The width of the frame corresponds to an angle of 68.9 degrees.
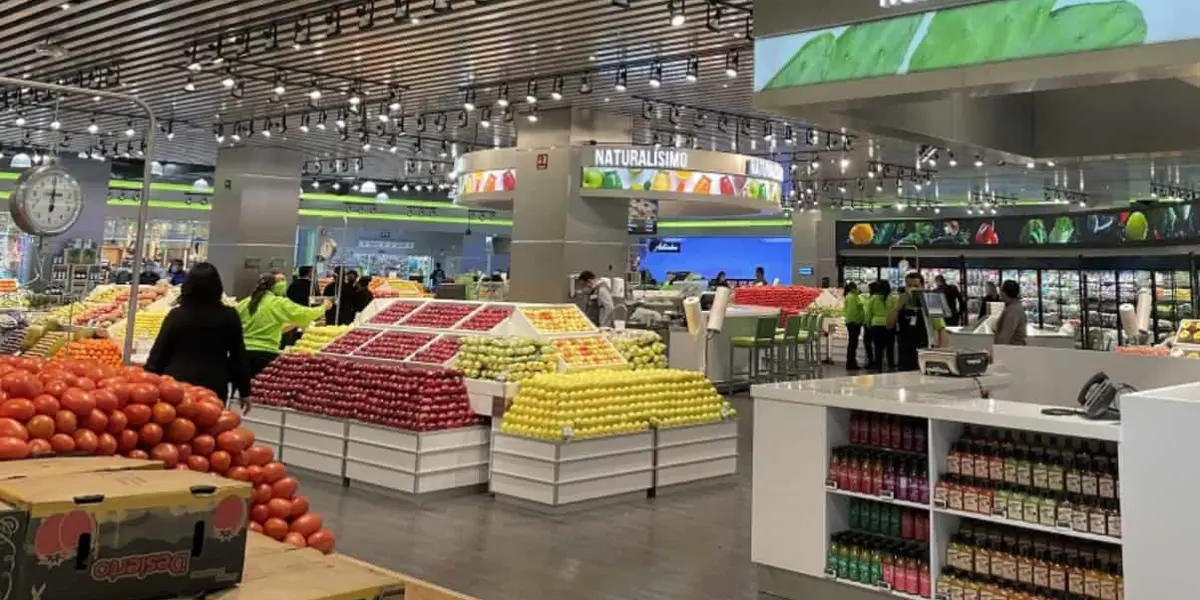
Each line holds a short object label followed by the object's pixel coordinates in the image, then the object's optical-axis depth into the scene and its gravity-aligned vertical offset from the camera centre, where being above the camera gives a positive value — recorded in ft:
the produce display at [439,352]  23.16 -0.15
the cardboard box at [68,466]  6.50 -1.05
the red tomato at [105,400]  8.54 -0.64
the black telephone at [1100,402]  11.66 -0.45
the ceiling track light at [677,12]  26.40 +10.49
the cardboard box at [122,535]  5.14 -1.25
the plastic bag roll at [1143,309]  39.52 +2.78
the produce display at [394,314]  27.12 +0.97
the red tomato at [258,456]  9.50 -1.26
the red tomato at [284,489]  9.41 -1.59
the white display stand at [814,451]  12.95 -1.49
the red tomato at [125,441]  8.61 -1.04
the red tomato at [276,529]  8.75 -1.88
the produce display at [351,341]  25.31 +0.06
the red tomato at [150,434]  8.78 -0.98
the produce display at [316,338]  26.73 +0.13
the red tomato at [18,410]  8.15 -0.73
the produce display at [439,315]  25.94 +0.94
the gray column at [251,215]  55.83 +8.10
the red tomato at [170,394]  9.15 -0.59
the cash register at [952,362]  16.28 +0.03
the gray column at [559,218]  41.39 +6.37
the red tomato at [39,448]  7.66 -1.02
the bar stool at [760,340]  39.22 +0.77
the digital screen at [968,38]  10.56 +4.37
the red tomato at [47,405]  8.27 -0.68
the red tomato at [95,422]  8.42 -0.84
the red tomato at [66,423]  8.20 -0.84
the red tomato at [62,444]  7.97 -1.01
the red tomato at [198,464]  8.95 -1.29
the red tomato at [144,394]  8.86 -0.58
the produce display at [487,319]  24.72 +0.83
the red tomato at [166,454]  8.61 -1.16
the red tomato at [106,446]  8.25 -1.05
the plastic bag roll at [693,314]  39.22 +1.83
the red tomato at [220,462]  9.19 -1.29
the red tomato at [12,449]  7.34 -0.99
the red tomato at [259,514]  8.93 -1.78
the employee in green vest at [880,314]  45.70 +2.47
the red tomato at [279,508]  9.00 -1.73
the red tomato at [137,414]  8.73 -0.78
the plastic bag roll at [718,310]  38.99 +2.04
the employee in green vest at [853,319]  49.52 +2.32
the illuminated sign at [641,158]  40.45 +9.07
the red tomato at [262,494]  9.11 -1.61
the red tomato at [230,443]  9.37 -1.11
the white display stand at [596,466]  19.84 -2.74
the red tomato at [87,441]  8.14 -1.00
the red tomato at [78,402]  8.38 -0.66
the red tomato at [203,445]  9.22 -1.12
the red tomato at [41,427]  8.02 -0.86
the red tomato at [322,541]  8.96 -2.05
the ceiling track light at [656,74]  34.44 +11.13
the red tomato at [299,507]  9.21 -1.75
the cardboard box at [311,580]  5.88 -1.68
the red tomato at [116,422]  8.51 -0.84
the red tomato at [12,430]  7.71 -0.87
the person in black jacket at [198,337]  15.98 +0.02
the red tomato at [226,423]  9.44 -0.92
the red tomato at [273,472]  9.40 -1.43
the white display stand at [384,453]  20.45 -2.66
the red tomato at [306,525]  8.98 -1.89
